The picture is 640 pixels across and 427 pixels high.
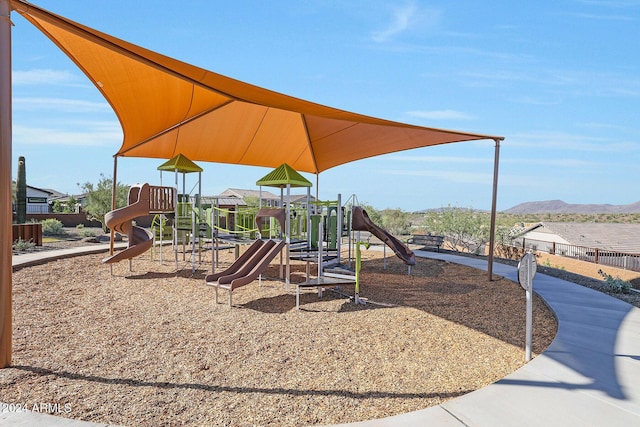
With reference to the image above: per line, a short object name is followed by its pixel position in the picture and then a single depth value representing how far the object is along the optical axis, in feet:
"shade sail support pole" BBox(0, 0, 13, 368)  13.79
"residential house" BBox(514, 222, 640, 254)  108.17
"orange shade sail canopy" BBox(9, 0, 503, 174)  18.95
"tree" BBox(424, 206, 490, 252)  96.43
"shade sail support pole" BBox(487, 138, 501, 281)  31.96
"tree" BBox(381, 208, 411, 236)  149.22
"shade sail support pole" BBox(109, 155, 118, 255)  40.71
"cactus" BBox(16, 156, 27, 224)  70.90
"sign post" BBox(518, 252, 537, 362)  14.64
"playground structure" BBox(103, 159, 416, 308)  26.78
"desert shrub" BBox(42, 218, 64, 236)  78.47
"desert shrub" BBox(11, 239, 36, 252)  46.80
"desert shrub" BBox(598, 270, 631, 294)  30.24
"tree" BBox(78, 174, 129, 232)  86.48
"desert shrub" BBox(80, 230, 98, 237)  76.46
